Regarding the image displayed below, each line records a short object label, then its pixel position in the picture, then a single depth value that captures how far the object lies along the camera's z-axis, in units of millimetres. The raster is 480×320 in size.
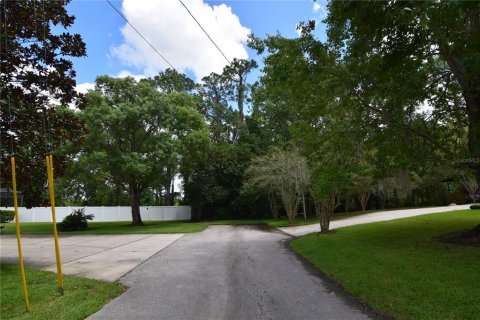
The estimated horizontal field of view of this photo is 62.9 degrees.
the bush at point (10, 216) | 29200
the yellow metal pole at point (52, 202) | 6648
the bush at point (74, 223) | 26016
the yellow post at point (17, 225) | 5844
